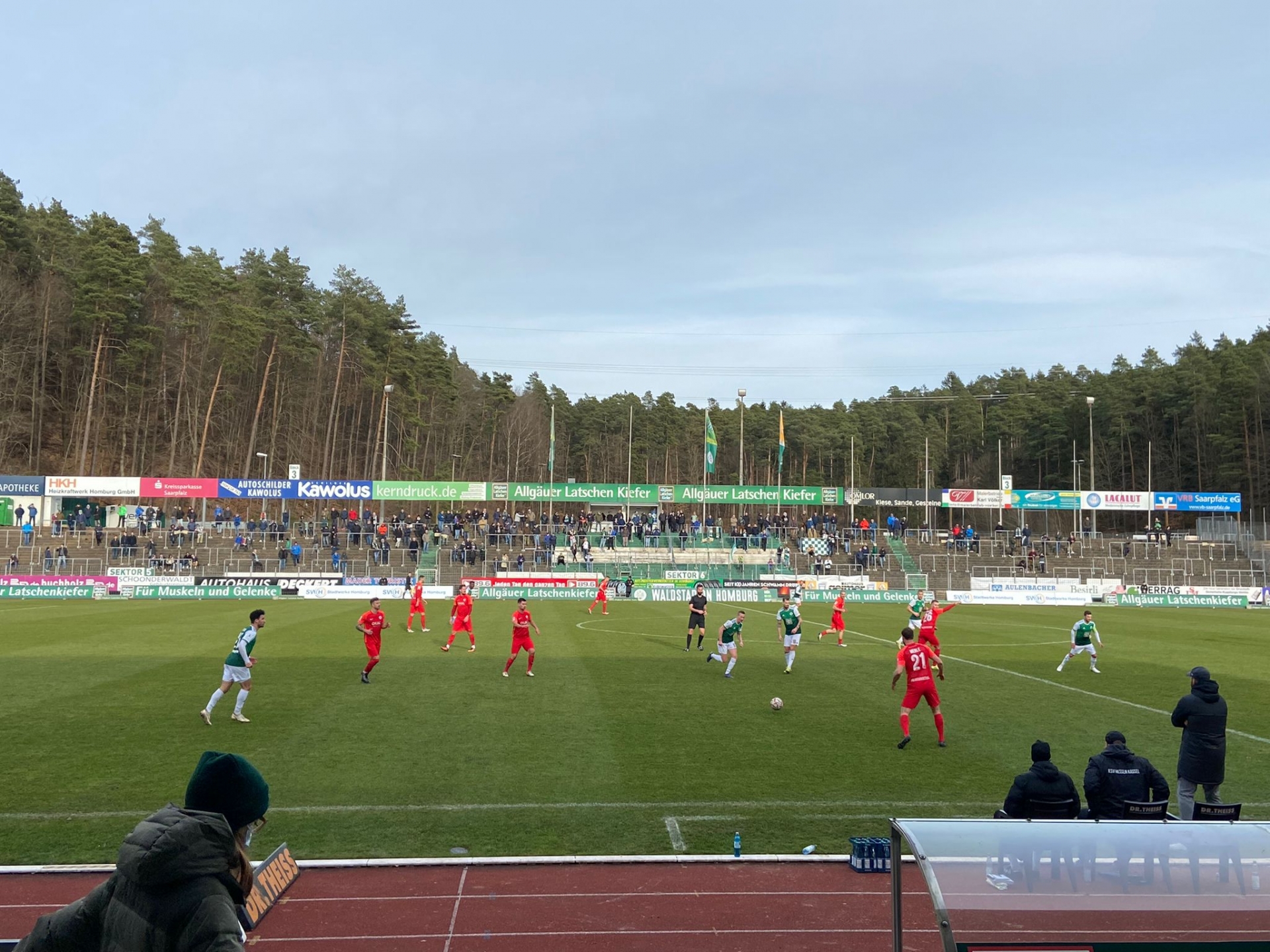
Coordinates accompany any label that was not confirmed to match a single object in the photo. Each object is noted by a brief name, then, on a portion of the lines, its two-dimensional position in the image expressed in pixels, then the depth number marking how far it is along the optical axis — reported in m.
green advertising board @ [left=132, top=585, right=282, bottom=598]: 45.47
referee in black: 25.91
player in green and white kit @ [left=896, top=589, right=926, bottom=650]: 22.19
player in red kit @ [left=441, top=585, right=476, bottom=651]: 25.11
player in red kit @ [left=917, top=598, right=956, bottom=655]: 19.88
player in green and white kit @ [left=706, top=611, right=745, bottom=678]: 20.95
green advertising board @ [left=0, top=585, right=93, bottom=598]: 43.97
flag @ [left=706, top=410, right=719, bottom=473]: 54.34
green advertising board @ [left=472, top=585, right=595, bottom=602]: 47.50
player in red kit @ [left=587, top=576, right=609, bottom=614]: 38.81
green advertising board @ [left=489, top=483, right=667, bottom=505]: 58.44
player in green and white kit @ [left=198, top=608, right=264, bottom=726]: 15.14
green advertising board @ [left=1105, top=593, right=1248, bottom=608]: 48.72
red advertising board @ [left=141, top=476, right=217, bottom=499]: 54.03
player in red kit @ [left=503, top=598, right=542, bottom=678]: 20.59
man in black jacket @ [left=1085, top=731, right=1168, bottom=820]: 8.23
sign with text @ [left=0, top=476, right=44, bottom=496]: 53.97
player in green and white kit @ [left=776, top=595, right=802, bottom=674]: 21.81
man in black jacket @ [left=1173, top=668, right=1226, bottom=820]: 9.98
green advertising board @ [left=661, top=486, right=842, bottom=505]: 60.00
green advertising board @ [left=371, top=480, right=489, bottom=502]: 56.66
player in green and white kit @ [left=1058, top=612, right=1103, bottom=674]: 22.88
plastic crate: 8.97
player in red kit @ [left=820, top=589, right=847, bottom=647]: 27.78
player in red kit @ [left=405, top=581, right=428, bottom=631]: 31.00
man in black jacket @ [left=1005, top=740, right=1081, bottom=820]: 7.92
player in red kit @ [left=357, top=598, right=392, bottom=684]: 19.34
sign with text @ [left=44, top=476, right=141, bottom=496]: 53.56
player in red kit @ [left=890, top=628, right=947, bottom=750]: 14.16
